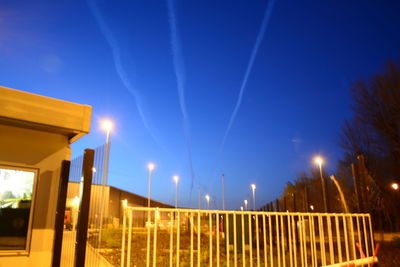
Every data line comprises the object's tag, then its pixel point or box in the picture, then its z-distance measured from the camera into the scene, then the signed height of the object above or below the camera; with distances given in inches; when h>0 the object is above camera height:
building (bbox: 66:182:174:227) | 235.5 +10.8
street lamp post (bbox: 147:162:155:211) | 847.2 +116.9
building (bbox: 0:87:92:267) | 235.3 +27.4
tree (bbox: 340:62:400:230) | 974.4 +240.8
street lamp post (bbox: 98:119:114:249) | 233.4 +26.3
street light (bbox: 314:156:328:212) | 352.5 +23.5
